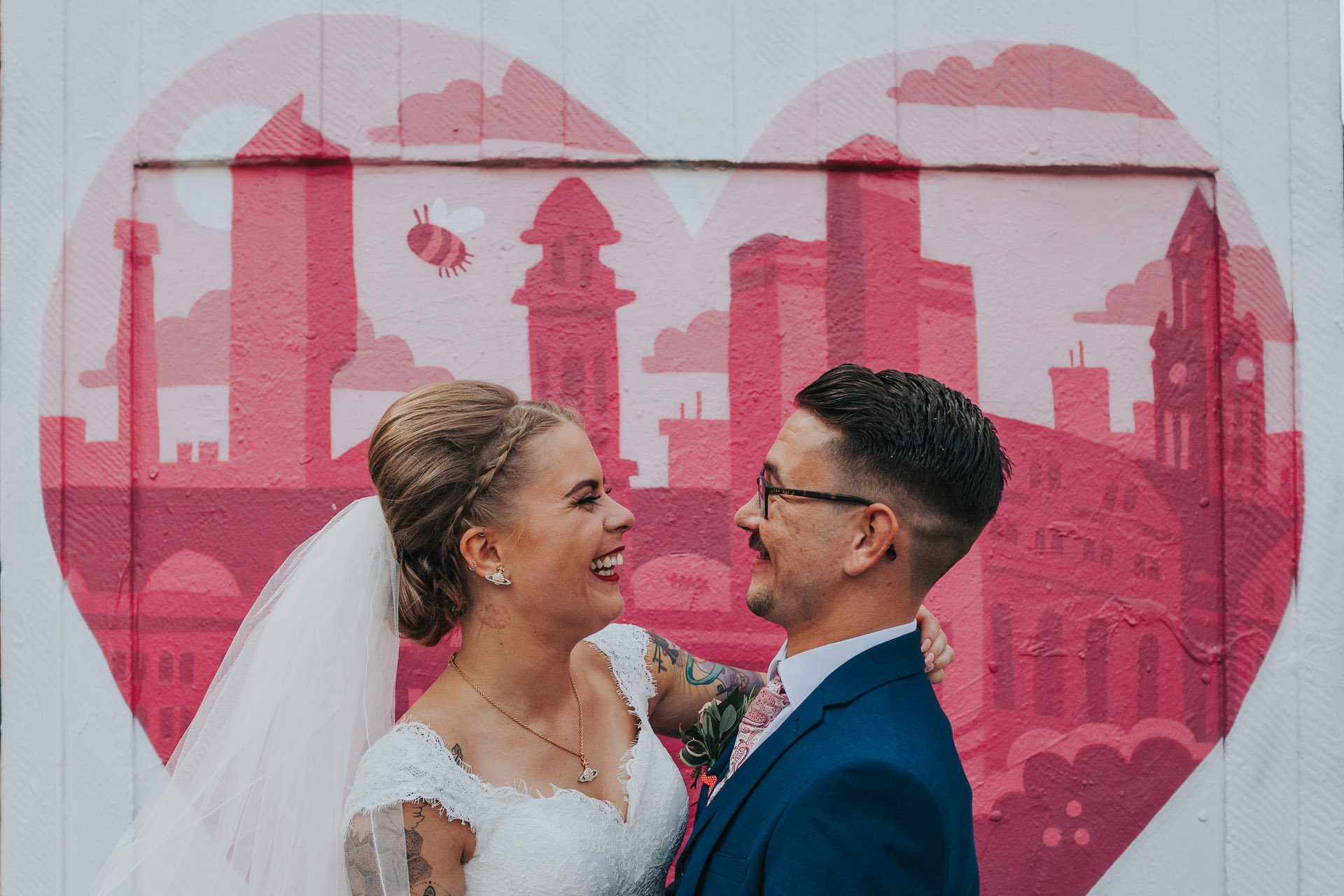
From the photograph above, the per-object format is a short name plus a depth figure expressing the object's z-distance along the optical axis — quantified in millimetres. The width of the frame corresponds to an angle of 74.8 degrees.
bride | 2010
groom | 1737
